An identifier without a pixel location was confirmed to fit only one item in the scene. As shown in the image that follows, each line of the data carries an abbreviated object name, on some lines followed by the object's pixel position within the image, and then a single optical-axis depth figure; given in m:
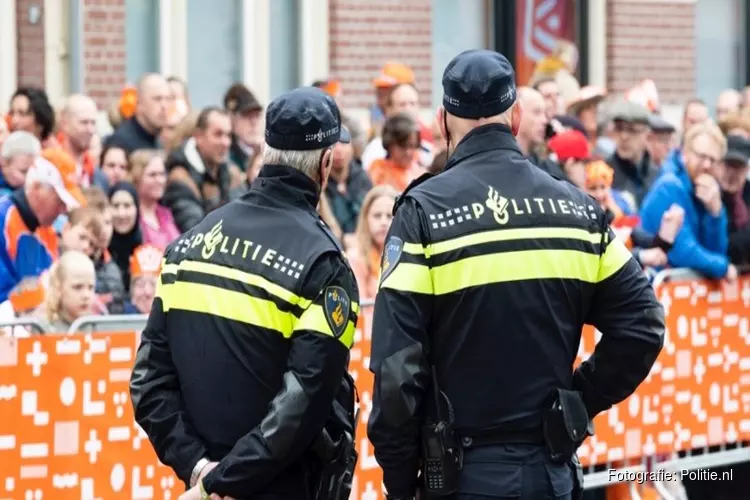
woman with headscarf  17.36
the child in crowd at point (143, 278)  15.99
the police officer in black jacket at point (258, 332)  8.51
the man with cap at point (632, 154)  21.89
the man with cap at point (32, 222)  15.87
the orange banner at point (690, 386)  16.17
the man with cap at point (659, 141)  23.62
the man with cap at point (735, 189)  18.68
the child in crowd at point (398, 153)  19.51
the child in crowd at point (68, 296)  13.90
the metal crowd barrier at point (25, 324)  12.55
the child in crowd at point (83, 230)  16.02
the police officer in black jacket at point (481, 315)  8.79
